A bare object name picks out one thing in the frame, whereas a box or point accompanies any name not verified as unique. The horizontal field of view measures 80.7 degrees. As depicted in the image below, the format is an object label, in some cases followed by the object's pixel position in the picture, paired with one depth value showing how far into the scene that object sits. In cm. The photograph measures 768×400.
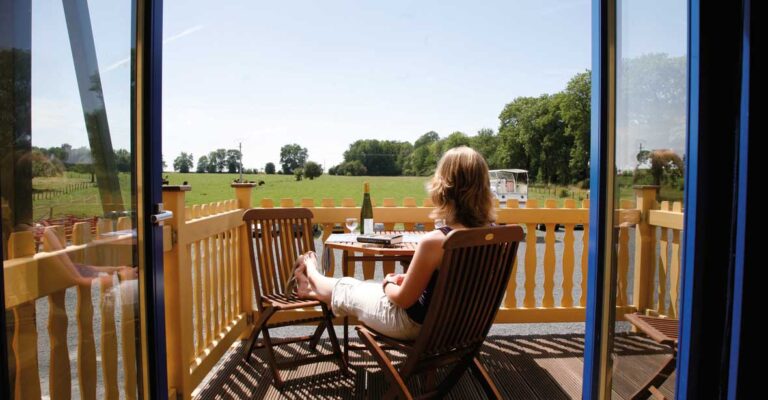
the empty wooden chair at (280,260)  301
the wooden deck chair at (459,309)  186
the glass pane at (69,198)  108
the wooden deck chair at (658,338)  128
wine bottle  362
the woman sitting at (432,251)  193
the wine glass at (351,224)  341
